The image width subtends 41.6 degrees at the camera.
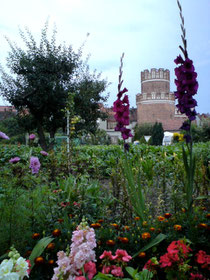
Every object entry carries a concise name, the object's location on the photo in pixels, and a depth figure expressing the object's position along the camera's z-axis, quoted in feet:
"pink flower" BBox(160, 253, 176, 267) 4.27
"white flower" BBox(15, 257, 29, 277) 3.24
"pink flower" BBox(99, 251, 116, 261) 4.27
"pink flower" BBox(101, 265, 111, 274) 4.25
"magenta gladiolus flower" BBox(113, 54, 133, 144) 8.23
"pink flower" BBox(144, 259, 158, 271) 4.33
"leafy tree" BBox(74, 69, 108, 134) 44.73
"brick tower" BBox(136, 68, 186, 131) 132.77
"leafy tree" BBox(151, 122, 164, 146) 87.45
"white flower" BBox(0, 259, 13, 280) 2.98
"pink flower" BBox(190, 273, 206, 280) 4.58
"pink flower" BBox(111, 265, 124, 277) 4.14
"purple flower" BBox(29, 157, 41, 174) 10.05
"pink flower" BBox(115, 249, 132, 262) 4.26
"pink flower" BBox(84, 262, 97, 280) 4.01
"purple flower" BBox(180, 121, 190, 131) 7.71
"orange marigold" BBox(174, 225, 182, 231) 6.14
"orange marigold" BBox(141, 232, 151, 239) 5.74
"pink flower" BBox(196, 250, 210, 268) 4.82
